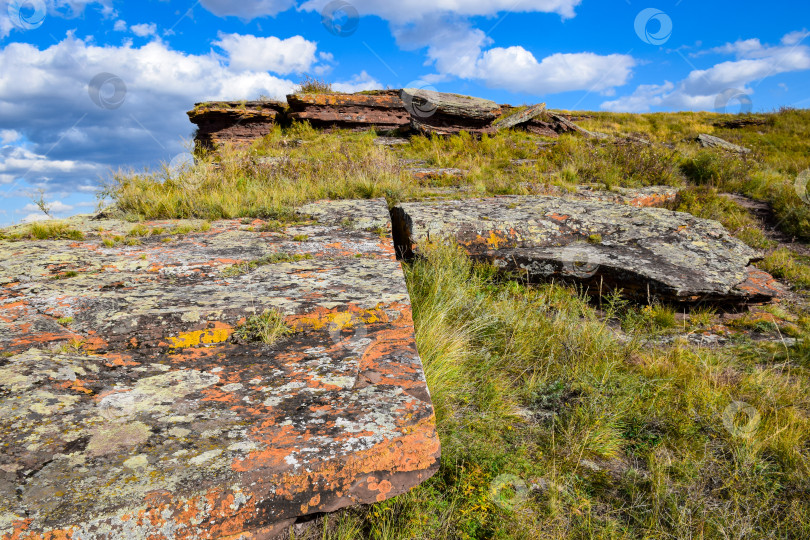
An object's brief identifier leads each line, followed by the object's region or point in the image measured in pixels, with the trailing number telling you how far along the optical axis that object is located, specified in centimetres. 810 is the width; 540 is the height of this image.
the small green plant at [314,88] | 1505
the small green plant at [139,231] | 424
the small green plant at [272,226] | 443
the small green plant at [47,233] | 401
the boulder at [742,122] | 1985
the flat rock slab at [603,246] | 438
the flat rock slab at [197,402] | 138
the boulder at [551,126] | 1450
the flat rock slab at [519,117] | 1416
